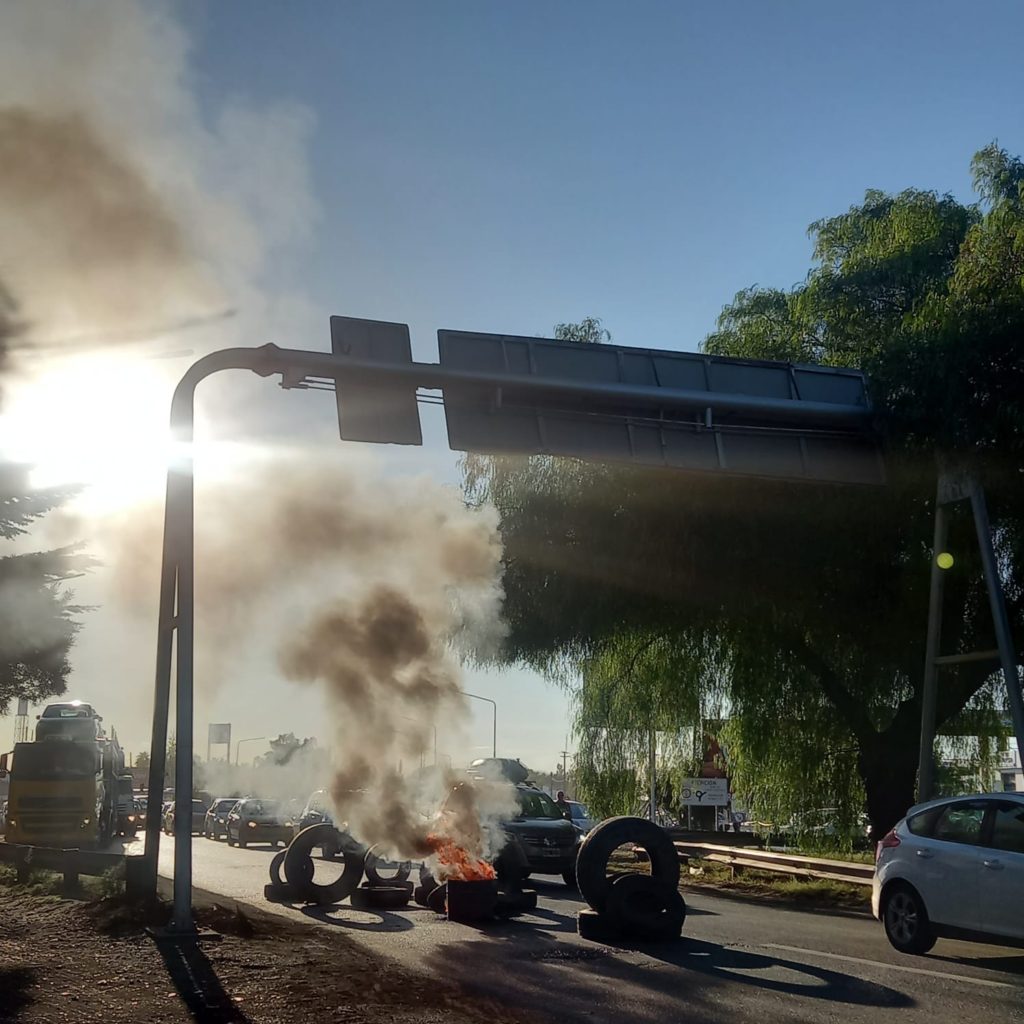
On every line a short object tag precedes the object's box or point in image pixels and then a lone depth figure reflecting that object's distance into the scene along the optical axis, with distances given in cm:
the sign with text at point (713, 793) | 5125
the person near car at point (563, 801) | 2972
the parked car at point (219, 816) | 4881
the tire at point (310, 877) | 1634
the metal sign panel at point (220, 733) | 8260
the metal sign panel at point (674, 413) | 1412
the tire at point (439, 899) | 1502
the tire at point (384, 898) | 1602
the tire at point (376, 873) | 1702
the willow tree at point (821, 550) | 1816
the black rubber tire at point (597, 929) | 1250
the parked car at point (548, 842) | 2156
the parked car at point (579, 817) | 3216
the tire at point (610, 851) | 1274
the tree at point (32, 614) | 3244
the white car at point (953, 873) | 1066
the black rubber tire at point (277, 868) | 1705
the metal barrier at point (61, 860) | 1656
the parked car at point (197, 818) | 5250
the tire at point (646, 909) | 1243
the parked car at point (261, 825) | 3925
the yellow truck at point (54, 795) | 3134
